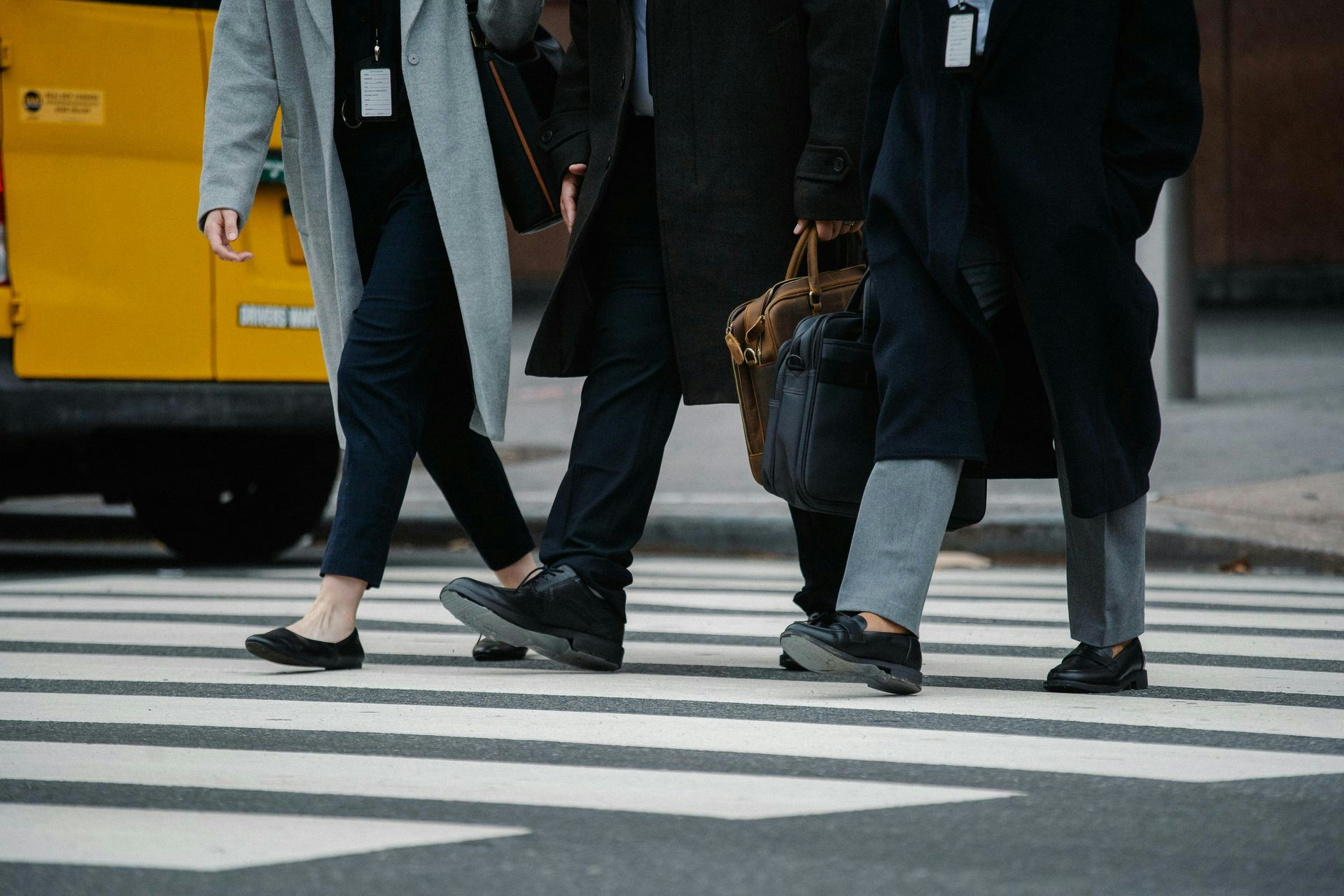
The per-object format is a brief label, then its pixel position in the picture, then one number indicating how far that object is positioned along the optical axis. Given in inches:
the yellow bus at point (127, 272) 505.7
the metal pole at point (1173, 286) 868.0
